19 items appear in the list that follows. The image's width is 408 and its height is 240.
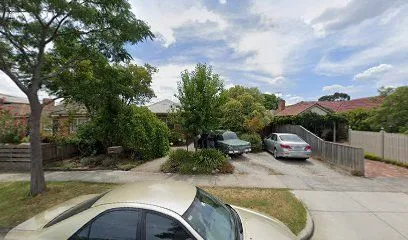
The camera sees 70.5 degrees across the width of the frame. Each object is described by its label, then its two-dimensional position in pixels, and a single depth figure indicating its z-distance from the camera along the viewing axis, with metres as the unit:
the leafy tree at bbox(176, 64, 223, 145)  12.60
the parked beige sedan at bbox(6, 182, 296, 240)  2.93
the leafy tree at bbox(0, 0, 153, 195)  7.75
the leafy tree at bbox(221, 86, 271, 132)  19.88
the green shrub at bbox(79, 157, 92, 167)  13.11
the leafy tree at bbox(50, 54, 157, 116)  9.26
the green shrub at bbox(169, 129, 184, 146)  22.10
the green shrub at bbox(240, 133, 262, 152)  18.83
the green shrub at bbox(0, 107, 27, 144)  13.96
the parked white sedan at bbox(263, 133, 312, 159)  15.09
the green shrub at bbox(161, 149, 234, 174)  11.72
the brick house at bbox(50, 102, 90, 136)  15.70
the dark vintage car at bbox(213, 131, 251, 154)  15.49
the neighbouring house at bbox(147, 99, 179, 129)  25.22
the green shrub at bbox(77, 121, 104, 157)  14.89
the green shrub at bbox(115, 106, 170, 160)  13.89
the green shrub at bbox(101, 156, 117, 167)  12.82
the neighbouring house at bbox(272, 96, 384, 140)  32.71
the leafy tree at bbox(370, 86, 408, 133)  15.66
